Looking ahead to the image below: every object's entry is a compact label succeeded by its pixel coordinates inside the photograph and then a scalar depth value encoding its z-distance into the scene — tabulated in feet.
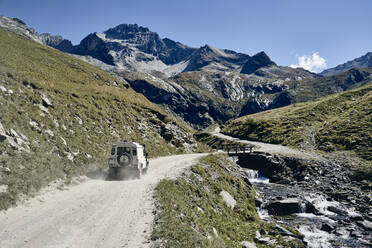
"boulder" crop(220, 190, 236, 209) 68.03
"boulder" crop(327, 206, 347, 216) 80.53
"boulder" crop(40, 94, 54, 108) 81.06
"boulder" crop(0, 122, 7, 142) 47.50
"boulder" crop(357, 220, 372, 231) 67.76
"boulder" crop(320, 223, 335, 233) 66.76
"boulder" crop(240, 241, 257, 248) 47.93
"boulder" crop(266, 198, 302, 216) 80.48
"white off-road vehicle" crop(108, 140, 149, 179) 68.49
